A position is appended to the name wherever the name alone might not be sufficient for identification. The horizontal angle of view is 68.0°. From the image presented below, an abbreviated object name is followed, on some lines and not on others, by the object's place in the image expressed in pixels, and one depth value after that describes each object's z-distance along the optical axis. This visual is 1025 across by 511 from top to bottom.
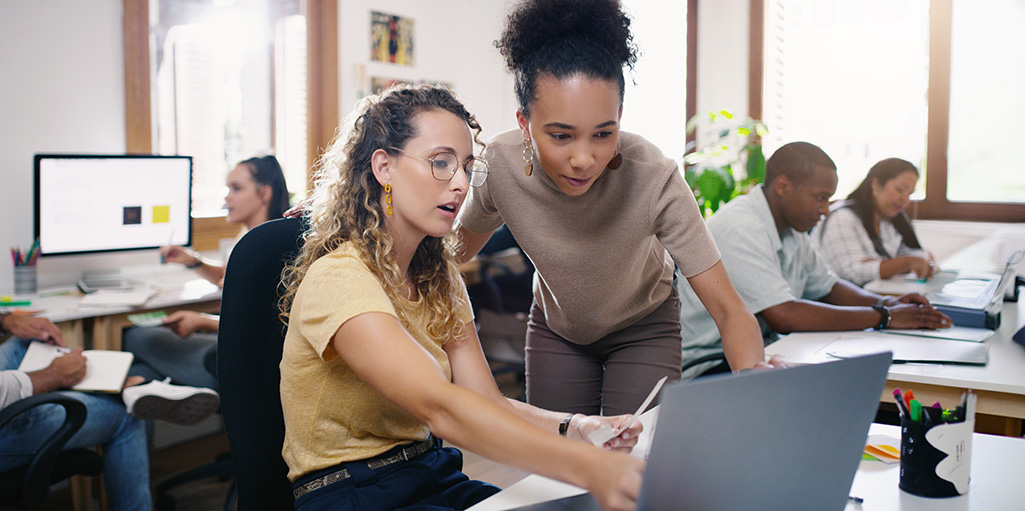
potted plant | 4.12
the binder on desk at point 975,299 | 2.09
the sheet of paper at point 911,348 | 1.69
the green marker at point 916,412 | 1.05
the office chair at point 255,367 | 1.16
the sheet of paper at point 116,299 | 2.59
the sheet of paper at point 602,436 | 1.07
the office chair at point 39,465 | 1.86
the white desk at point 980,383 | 1.52
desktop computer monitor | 2.73
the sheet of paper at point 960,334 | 1.94
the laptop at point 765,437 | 0.65
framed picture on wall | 4.35
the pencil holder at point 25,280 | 2.71
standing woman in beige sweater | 1.32
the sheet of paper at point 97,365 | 2.16
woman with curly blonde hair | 1.02
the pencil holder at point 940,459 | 1.02
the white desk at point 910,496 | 0.98
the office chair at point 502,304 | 3.97
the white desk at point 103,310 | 2.46
